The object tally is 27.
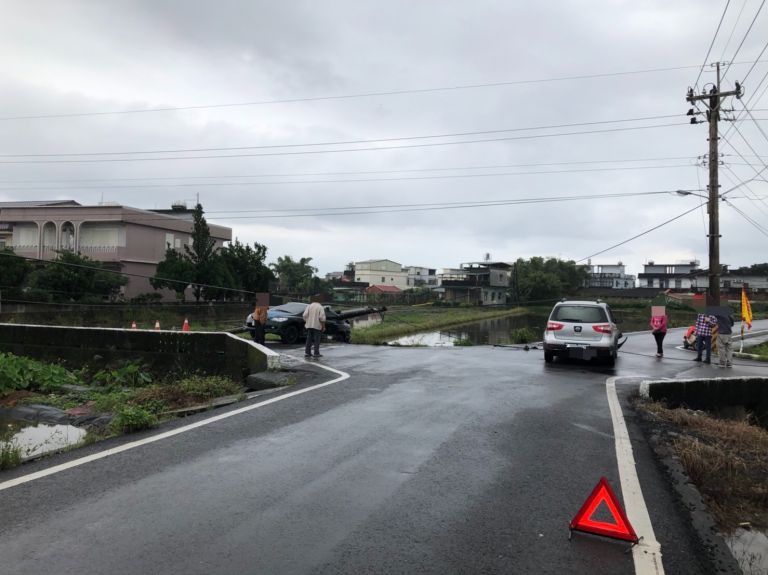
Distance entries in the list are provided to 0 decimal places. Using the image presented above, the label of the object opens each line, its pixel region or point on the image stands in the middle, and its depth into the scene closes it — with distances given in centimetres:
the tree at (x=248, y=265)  4304
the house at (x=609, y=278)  9874
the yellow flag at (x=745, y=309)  2038
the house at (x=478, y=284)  7662
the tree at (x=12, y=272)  2938
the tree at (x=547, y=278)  7306
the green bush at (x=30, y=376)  1349
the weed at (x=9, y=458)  572
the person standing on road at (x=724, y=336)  1517
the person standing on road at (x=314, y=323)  1492
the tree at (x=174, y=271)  3556
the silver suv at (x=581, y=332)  1451
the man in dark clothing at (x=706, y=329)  1661
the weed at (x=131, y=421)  716
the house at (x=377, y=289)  7422
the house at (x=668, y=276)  9331
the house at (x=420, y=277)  10812
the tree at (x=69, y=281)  2867
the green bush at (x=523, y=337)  2680
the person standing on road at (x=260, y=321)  1734
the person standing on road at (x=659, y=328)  1872
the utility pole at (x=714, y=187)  2216
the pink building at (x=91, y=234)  3716
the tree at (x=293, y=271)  7856
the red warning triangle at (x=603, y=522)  410
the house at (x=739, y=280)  8458
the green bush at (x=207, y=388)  1062
